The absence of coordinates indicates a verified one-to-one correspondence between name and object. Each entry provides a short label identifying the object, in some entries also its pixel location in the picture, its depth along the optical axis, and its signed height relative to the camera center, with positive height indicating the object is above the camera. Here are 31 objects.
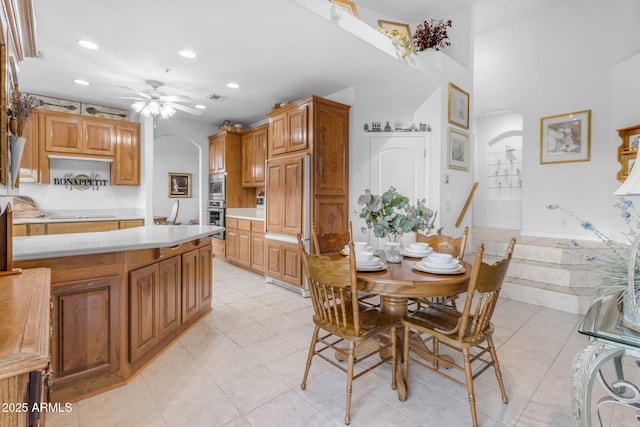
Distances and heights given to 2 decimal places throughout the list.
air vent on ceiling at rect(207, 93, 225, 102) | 4.59 +1.65
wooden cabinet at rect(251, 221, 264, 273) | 4.88 -0.60
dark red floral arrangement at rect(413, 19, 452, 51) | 3.78 +2.10
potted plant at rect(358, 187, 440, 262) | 2.09 -0.05
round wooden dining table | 1.71 -0.42
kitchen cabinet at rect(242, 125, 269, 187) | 5.30 +0.92
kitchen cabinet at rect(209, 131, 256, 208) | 5.74 +0.78
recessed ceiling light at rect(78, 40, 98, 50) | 2.97 +1.58
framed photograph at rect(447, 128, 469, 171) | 4.17 +0.82
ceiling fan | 3.85 +1.29
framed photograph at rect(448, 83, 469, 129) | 4.15 +1.41
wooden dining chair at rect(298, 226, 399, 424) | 1.72 -0.68
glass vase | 2.27 -0.30
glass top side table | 1.16 -0.60
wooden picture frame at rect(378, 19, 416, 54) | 3.55 +2.10
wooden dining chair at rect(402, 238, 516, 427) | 1.61 -0.69
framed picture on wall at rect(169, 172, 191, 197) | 7.41 +0.56
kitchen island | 1.80 -0.61
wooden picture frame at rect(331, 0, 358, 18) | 2.81 +1.88
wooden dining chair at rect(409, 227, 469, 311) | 2.52 -0.30
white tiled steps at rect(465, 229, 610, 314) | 3.49 -0.76
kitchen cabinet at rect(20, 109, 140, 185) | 4.55 +1.01
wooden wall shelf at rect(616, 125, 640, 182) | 4.14 +0.84
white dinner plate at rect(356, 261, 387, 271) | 1.95 -0.37
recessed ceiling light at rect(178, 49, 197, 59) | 3.21 +1.61
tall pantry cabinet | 3.86 +0.42
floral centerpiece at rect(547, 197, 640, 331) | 1.18 -0.30
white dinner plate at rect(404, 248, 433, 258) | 2.42 -0.35
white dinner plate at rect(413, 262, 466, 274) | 1.90 -0.38
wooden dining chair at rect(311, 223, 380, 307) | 2.82 -0.31
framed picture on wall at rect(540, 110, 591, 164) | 4.80 +1.15
